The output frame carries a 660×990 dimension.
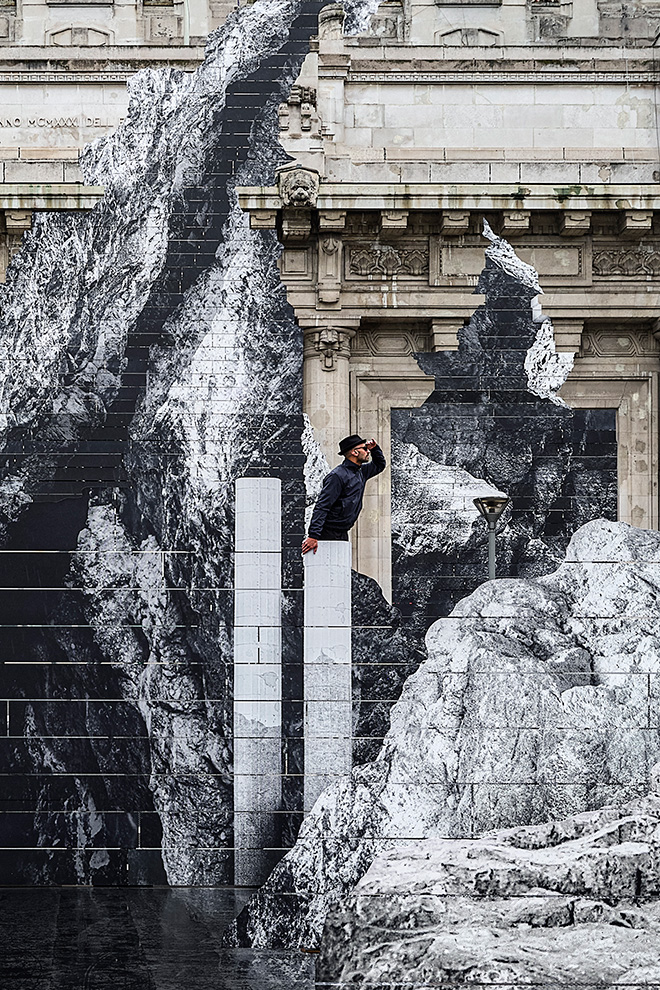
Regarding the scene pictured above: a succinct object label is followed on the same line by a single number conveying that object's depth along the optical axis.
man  18.77
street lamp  20.64
